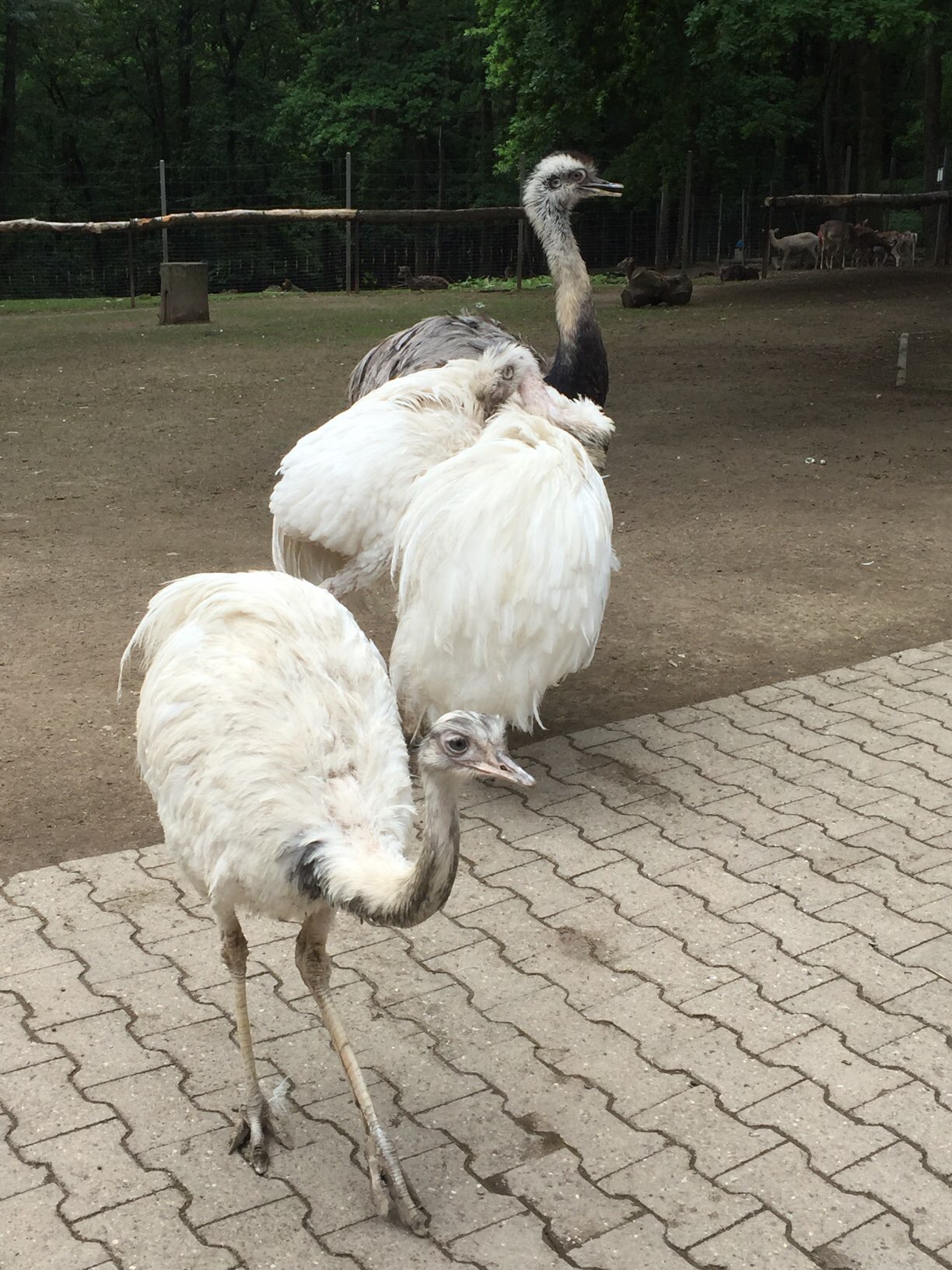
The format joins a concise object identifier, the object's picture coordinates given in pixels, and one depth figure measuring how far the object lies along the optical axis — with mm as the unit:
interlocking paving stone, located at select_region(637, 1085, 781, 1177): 3203
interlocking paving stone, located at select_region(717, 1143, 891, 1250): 2988
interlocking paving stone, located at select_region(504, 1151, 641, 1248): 2990
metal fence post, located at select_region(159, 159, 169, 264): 20031
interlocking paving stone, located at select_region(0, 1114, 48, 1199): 3098
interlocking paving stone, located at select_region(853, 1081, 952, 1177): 3207
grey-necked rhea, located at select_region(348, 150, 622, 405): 7094
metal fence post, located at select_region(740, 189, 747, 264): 28522
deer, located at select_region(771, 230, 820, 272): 23938
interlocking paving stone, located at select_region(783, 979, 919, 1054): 3623
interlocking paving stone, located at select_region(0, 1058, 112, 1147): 3293
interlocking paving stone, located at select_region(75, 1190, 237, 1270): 2906
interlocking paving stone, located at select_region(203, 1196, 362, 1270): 2912
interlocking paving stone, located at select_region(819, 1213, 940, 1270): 2889
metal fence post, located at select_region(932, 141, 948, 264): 23656
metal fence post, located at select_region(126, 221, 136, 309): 19266
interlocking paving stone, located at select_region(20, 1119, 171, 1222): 3076
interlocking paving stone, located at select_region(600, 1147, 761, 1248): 2996
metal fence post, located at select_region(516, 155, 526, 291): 20891
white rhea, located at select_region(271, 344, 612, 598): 5180
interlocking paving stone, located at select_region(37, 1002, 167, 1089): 3504
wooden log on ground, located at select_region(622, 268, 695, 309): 18594
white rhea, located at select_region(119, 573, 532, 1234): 2828
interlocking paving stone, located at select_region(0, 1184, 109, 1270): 2896
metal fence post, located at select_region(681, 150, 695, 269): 23781
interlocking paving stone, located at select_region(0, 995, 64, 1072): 3533
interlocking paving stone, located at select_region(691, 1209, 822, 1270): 2893
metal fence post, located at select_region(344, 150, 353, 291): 21188
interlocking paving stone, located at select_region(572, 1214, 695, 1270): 2891
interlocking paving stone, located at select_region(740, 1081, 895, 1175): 3201
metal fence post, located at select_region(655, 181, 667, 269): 25062
